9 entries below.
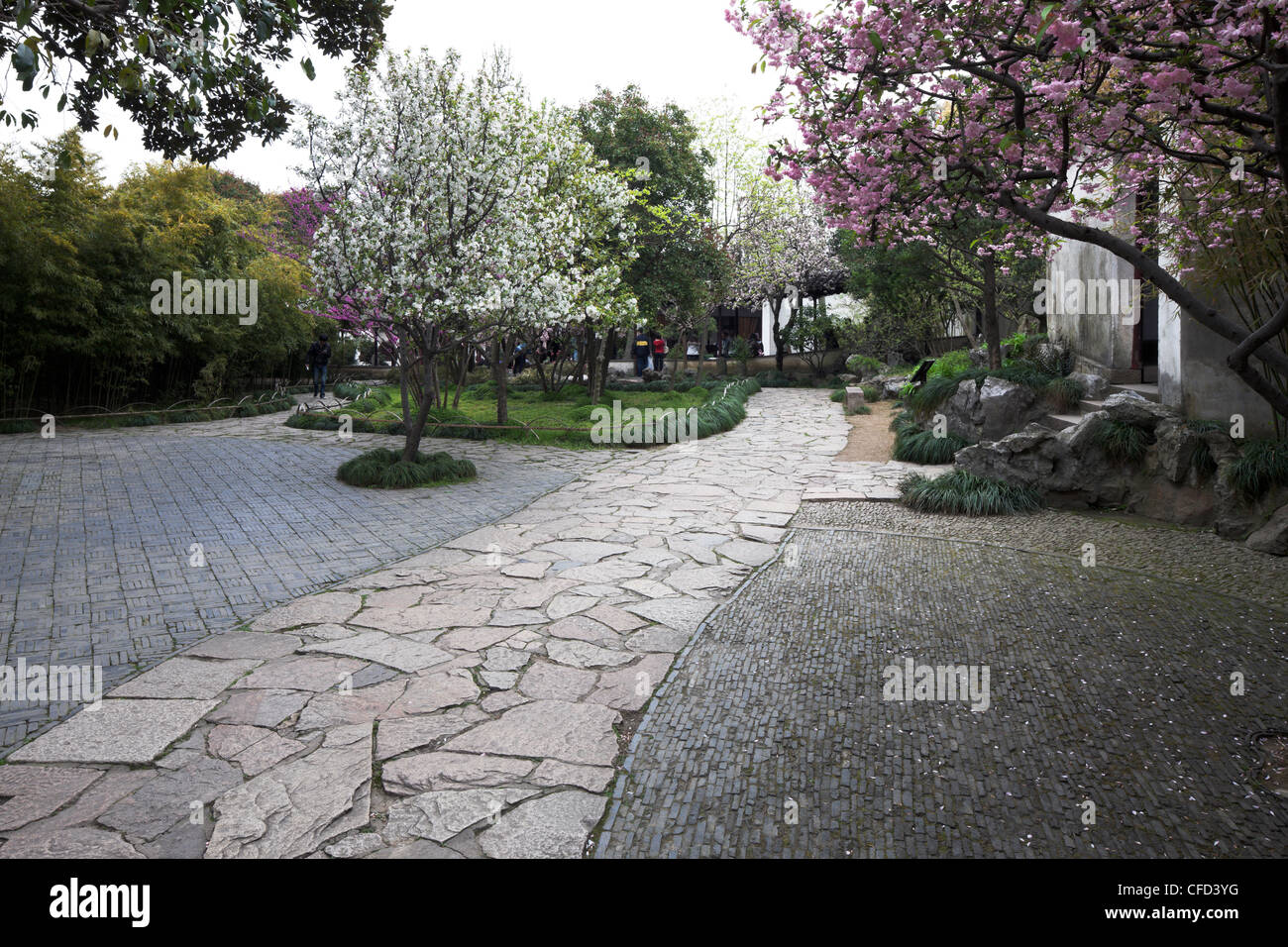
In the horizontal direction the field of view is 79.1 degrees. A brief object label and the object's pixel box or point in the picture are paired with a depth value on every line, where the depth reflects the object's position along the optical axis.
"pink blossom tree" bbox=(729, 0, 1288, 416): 3.65
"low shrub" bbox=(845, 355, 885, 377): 21.90
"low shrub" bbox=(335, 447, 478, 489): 9.38
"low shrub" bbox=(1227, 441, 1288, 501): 6.32
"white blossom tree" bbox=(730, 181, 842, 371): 23.27
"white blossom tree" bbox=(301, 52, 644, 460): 8.63
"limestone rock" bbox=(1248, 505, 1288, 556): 5.90
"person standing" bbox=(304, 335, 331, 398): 19.60
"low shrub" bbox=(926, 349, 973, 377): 14.67
